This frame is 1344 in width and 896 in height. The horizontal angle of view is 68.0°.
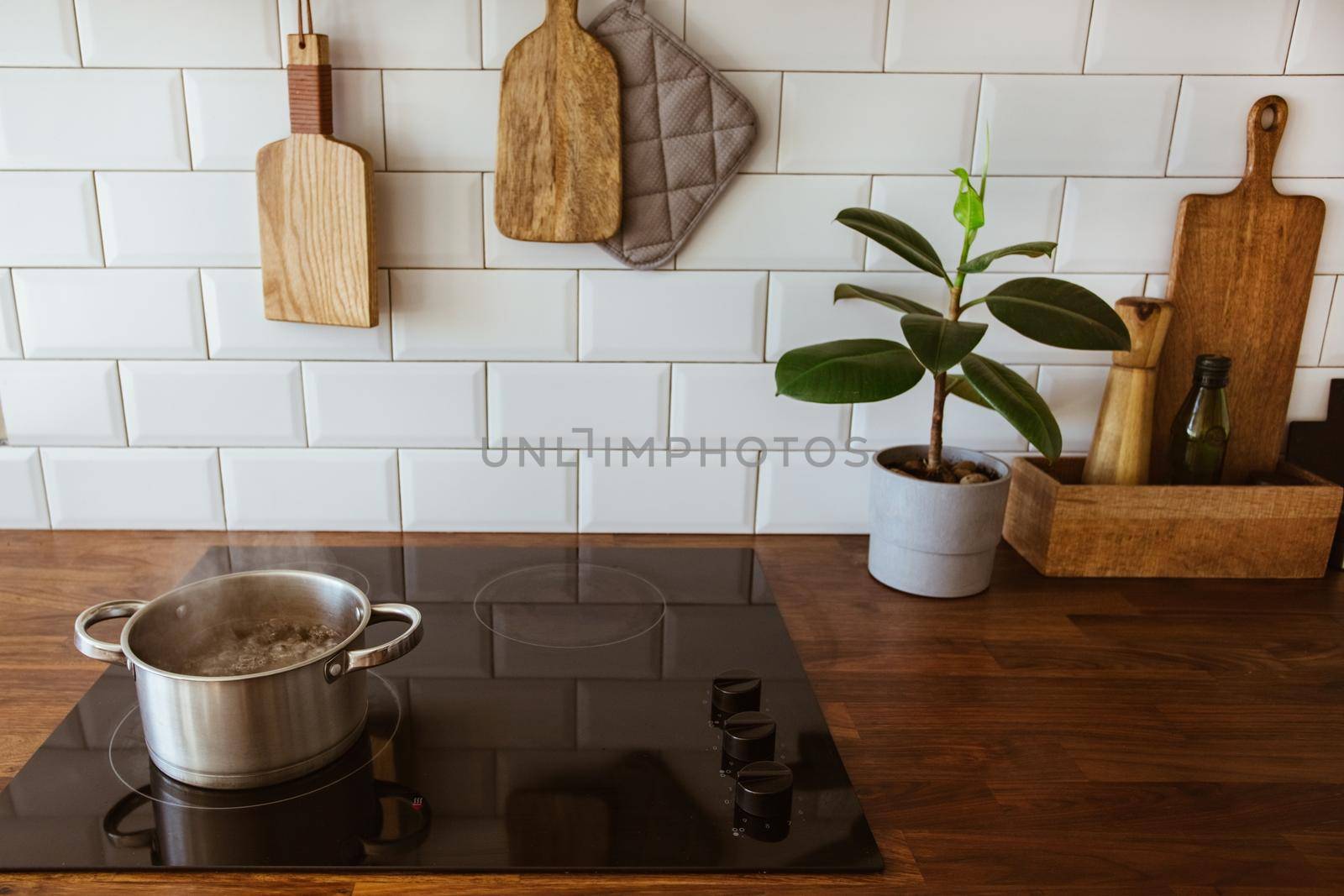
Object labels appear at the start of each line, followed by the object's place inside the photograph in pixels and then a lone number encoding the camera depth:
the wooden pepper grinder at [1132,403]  1.02
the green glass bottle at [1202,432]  1.04
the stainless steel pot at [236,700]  0.64
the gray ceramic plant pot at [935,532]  0.95
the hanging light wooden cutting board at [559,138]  0.97
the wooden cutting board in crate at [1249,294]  1.05
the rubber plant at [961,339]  0.82
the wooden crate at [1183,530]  1.01
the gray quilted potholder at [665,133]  0.97
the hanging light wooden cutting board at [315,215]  0.96
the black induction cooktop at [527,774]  0.62
